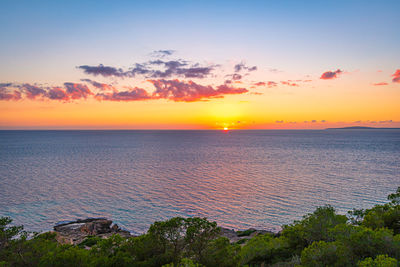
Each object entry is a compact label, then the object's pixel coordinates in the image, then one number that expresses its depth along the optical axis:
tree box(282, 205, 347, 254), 17.33
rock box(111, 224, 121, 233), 30.26
